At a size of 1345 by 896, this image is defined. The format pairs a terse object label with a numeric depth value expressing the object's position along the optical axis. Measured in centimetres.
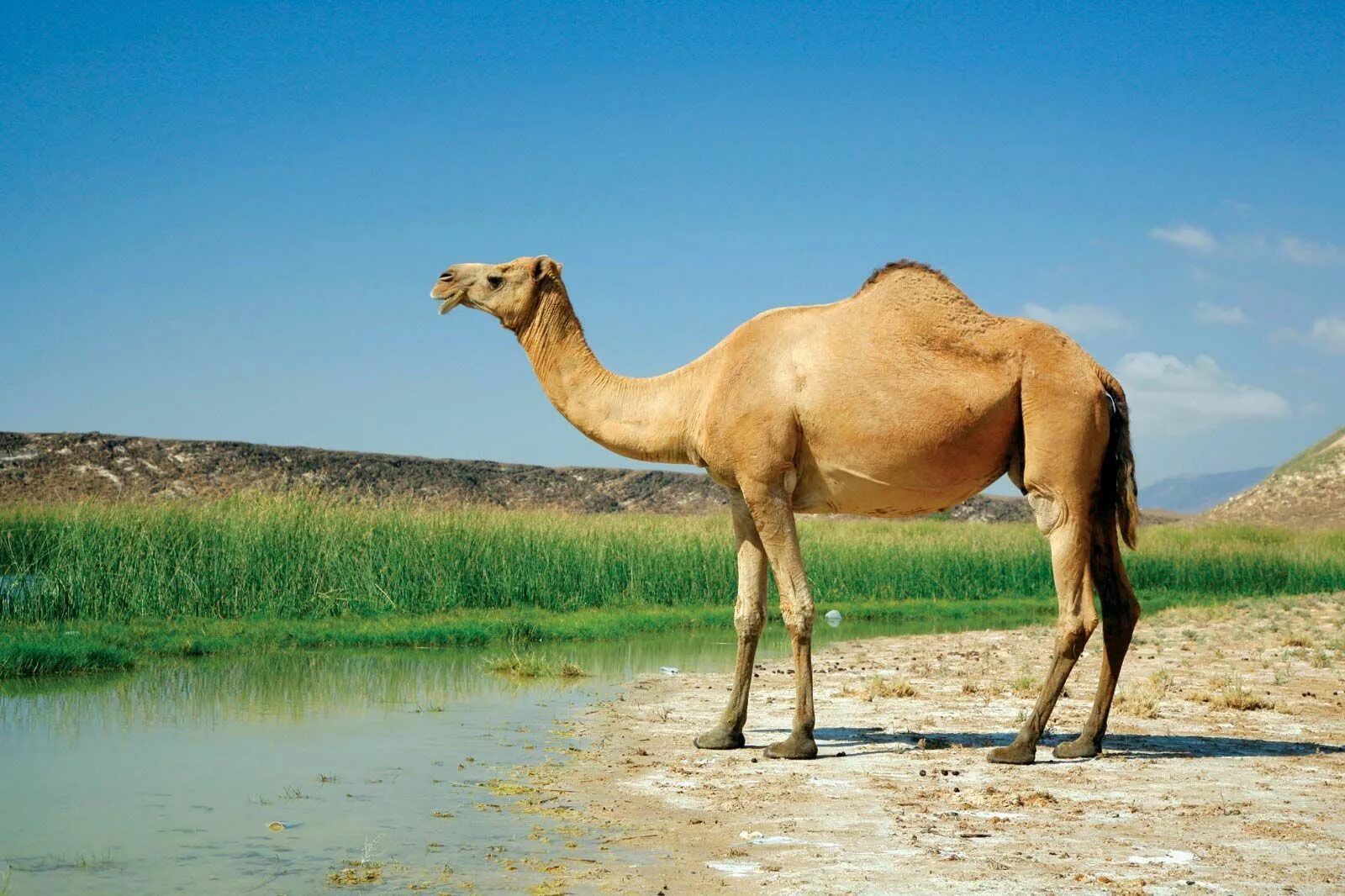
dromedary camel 868
